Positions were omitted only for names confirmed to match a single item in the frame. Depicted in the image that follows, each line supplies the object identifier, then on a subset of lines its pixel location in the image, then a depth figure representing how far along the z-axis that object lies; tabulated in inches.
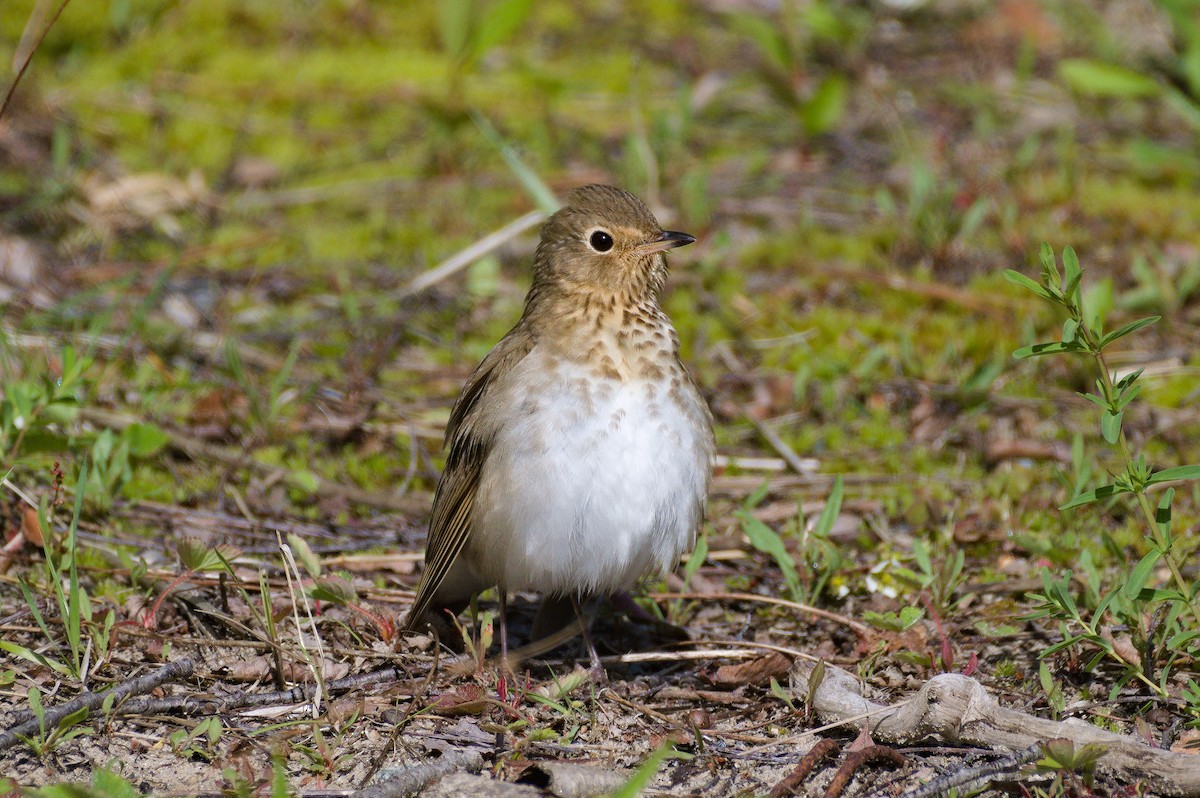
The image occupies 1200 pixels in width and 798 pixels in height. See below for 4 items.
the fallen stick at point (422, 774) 260.4
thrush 317.4
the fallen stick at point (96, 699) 269.9
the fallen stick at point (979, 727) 254.5
